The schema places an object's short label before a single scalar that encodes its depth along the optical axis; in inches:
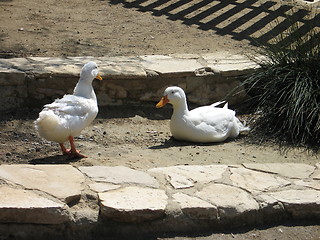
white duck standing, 292.1
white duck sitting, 343.4
